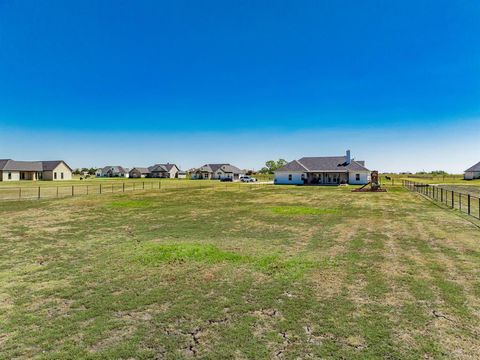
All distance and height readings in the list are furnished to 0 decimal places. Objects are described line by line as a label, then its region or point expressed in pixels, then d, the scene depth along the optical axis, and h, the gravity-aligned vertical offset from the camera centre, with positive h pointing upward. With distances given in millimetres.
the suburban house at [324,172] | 50469 +1239
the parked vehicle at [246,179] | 67200 -113
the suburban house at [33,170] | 64812 +1852
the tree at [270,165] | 125219 +5912
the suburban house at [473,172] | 72562 +1756
